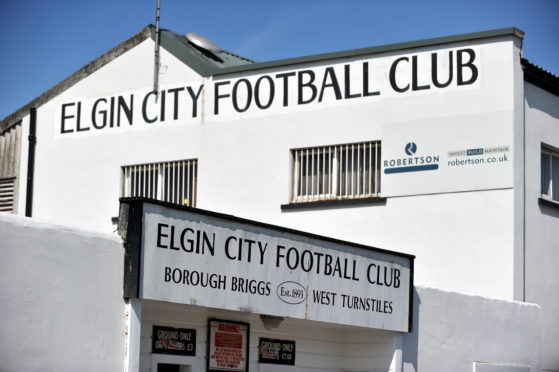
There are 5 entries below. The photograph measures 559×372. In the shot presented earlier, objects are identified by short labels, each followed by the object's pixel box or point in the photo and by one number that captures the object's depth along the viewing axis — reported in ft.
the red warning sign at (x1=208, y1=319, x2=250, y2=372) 45.39
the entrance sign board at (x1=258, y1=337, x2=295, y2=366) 48.57
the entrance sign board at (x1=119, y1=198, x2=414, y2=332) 38.50
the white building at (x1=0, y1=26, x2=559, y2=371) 59.47
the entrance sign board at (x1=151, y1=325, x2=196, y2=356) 43.01
